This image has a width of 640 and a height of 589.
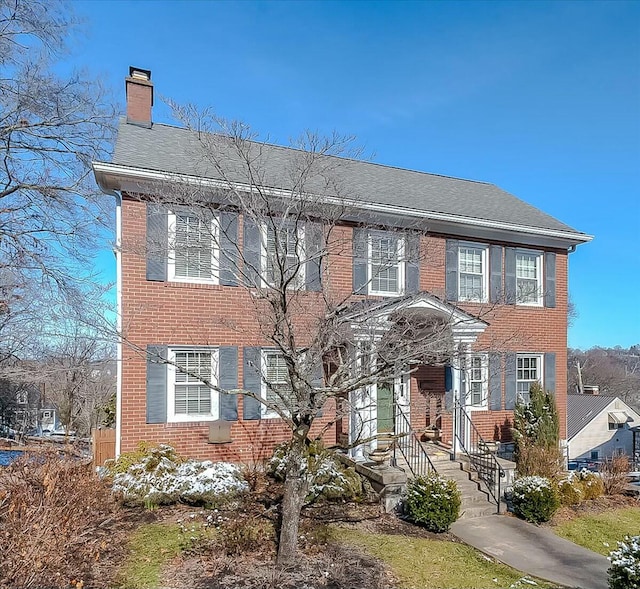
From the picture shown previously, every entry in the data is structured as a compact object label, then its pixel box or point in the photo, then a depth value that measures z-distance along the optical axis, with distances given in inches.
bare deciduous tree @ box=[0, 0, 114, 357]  347.3
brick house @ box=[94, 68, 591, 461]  360.5
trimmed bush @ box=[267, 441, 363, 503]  319.6
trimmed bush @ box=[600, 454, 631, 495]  414.0
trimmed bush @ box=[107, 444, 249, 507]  307.6
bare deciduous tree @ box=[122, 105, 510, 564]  220.8
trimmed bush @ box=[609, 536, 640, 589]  182.5
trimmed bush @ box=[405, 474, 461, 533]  296.0
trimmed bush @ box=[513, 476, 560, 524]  330.6
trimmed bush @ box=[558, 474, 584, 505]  371.9
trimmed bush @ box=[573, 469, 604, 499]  392.8
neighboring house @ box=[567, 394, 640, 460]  1273.4
